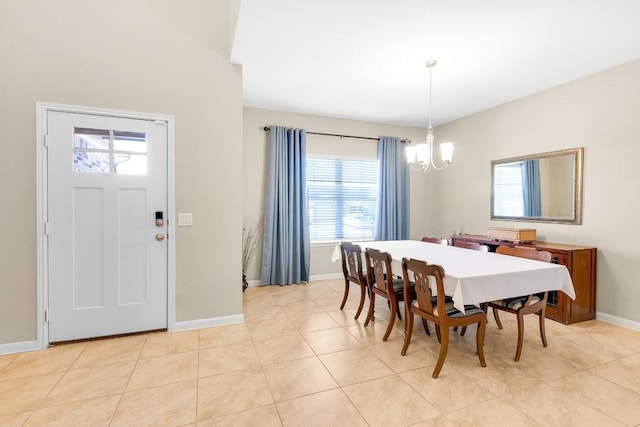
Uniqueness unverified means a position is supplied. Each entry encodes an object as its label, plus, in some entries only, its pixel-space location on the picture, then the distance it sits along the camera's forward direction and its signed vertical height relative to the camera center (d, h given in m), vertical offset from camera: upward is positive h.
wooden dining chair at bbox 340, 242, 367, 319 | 3.23 -0.61
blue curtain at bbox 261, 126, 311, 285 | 4.52 +0.04
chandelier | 2.89 +0.60
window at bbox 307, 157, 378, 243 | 4.98 +0.24
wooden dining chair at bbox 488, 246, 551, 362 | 2.39 -0.76
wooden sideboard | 3.12 -0.80
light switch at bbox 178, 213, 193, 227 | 2.97 -0.07
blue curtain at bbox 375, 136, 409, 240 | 5.20 +0.37
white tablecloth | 2.06 -0.46
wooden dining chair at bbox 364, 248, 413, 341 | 2.73 -0.69
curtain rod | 4.55 +1.27
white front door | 2.62 -0.12
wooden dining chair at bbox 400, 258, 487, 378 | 2.12 -0.74
